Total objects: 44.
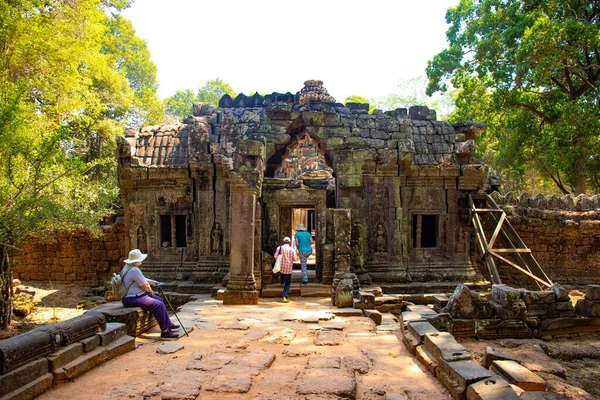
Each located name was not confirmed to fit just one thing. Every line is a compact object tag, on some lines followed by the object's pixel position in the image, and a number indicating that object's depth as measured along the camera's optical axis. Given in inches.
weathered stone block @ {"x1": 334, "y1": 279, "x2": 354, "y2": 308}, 339.6
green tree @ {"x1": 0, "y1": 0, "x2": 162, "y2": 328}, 348.2
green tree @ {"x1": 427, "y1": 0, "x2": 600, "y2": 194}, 508.1
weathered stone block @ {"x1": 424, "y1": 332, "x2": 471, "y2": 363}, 186.9
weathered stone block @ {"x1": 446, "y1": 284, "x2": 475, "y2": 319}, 288.4
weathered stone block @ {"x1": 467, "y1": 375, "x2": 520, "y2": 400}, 145.1
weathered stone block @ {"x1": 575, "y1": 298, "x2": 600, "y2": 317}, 300.8
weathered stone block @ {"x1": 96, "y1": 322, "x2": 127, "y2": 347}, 213.0
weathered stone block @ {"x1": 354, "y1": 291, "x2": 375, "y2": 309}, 334.5
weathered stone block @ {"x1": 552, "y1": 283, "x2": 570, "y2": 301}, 301.4
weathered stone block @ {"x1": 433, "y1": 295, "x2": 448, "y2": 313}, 313.4
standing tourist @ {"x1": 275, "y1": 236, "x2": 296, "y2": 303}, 369.7
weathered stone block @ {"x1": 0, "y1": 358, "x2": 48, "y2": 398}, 151.0
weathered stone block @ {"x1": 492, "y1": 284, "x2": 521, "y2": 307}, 295.0
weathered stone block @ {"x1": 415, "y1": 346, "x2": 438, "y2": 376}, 197.2
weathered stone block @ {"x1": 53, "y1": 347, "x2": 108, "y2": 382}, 176.2
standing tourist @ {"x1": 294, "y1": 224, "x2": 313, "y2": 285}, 415.2
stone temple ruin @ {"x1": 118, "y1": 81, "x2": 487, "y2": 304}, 432.1
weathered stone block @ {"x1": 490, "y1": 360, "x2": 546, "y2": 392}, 167.5
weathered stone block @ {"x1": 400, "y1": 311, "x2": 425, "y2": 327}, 268.9
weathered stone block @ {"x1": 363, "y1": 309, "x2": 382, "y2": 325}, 307.4
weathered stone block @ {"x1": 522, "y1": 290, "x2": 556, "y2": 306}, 299.9
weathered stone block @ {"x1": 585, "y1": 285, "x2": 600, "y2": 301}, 300.4
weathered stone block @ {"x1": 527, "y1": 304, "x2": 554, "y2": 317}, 298.7
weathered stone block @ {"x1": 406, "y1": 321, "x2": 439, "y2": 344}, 232.4
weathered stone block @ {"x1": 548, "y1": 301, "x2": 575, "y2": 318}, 299.9
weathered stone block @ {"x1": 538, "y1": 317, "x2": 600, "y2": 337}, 294.7
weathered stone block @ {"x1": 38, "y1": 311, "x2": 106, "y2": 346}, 188.9
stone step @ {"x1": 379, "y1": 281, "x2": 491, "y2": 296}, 416.8
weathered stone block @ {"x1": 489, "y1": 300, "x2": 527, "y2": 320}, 291.9
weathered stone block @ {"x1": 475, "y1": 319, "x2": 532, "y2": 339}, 287.3
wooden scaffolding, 396.8
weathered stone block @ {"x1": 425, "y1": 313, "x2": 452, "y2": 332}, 275.4
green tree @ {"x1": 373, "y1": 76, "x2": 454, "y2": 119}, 1658.5
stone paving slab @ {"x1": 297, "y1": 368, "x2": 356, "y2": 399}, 166.4
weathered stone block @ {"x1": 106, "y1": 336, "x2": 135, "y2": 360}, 211.0
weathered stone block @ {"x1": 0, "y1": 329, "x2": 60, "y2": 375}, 155.9
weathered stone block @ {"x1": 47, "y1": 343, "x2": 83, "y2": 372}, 175.3
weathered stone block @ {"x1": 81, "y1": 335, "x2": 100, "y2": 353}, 199.0
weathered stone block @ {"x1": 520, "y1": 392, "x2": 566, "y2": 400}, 146.3
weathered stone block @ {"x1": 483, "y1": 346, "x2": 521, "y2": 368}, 207.2
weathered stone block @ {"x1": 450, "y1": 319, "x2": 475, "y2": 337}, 284.7
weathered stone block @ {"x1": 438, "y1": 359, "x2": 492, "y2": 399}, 162.4
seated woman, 247.9
